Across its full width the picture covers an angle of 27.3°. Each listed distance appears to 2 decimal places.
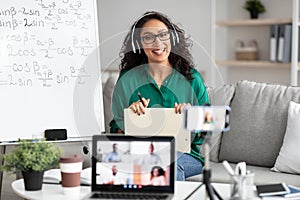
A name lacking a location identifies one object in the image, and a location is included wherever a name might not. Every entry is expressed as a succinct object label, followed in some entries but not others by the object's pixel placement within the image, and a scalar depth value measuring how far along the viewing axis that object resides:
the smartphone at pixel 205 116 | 2.11
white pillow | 3.19
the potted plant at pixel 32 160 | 2.36
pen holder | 2.13
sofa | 3.21
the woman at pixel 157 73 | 2.82
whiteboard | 3.39
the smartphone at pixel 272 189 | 2.25
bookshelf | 4.67
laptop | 2.25
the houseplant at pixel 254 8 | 4.98
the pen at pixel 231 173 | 2.14
